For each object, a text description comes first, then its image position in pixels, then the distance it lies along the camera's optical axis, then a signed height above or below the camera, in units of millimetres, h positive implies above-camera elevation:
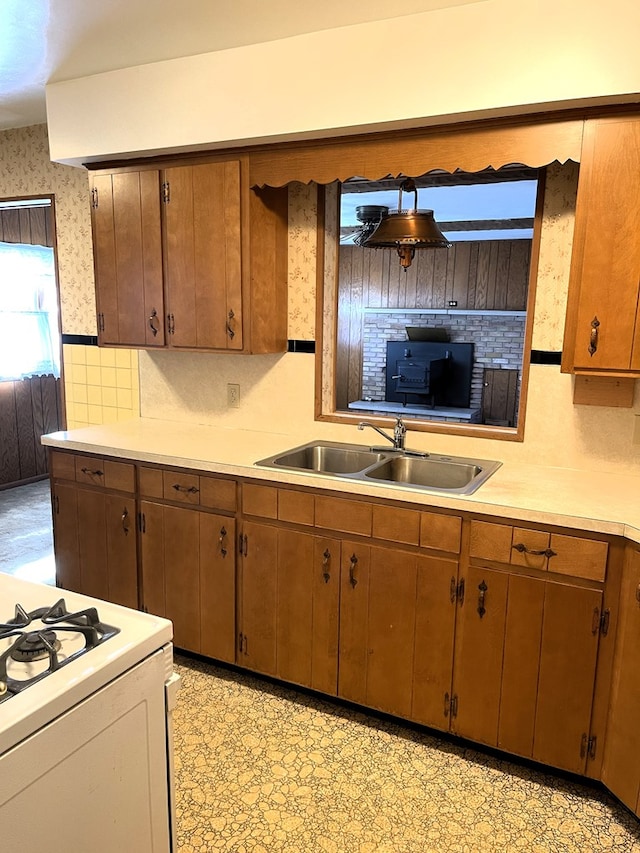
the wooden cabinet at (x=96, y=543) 2900 -995
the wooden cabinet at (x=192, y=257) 2785 +349
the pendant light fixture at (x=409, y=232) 2389 +400
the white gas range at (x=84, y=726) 980 -669
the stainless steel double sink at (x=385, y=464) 2549 -529
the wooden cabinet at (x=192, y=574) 2654 -1037
